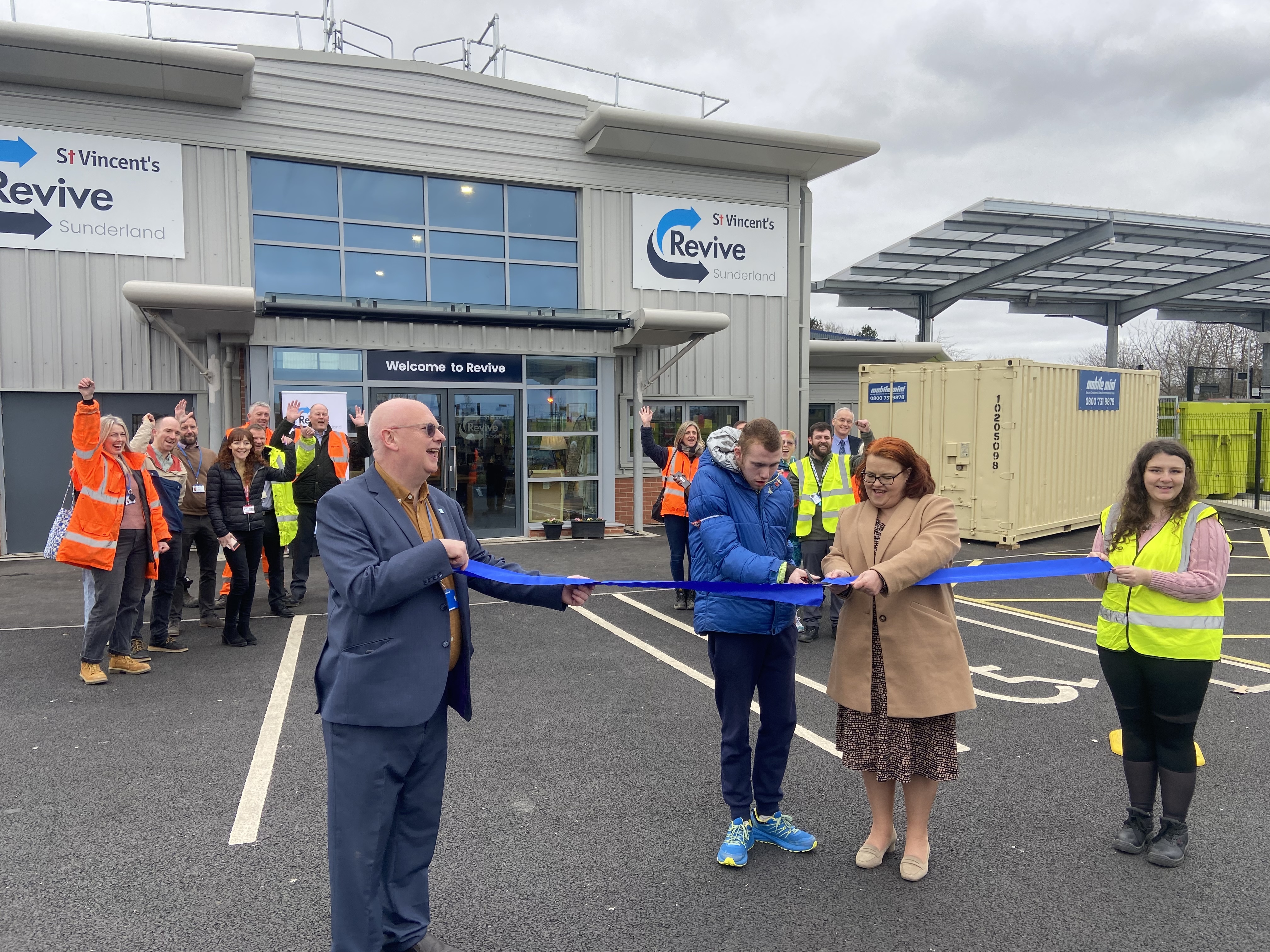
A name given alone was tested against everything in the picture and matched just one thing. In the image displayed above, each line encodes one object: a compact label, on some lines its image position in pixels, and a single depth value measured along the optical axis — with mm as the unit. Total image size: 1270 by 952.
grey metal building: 11820
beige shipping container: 12305
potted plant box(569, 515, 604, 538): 13664
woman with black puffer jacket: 7020
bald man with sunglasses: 2518
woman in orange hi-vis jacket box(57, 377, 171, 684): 5918
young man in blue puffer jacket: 3455
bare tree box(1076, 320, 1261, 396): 41500
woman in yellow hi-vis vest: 3467
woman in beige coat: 3311
